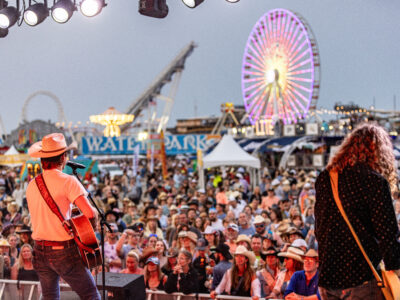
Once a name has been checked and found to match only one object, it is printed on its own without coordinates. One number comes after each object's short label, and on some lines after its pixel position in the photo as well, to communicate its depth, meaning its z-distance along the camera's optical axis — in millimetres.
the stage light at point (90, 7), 5996
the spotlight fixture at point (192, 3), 5812
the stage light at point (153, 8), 5879
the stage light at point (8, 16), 6352
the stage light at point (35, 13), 6250
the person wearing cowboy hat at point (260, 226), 7639
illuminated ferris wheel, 26531
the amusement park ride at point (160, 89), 42875
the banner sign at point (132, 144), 27375
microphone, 3537
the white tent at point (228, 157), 15281
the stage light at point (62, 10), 6152
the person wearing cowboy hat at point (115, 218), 8586
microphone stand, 3269
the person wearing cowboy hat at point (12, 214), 9906
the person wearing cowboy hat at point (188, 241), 6590
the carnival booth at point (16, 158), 19609
